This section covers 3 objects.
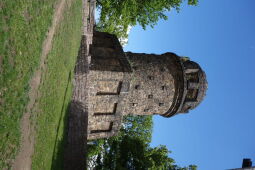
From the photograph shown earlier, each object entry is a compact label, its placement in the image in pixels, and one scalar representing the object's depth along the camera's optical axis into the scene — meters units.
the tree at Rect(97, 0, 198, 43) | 22.94
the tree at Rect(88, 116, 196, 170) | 20.05
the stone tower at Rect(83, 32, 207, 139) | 17.23
